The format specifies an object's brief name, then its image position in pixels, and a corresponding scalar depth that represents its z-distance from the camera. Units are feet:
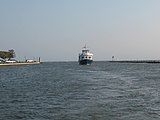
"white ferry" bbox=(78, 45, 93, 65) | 482.69
